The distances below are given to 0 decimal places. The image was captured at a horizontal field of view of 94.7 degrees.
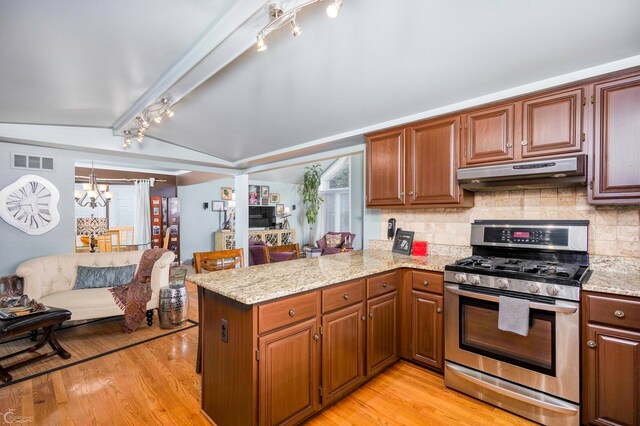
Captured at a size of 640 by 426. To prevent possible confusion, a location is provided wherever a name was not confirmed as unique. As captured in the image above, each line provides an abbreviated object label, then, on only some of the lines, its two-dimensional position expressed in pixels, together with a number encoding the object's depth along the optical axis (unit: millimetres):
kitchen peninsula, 1575
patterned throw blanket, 3303
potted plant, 8812
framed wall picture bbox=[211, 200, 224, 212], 8477
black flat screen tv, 8711
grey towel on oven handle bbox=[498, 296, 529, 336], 1841
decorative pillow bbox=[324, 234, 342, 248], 7445
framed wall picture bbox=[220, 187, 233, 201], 8641
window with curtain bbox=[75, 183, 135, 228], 7496
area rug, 2568
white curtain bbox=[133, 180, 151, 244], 7504
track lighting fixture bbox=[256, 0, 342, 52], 1322
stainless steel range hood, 1931
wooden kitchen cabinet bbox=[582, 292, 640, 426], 1604
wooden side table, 2365
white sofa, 3105
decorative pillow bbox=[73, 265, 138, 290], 3509
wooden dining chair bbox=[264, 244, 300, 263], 3317
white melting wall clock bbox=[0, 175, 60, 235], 3373
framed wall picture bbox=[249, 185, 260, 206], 8875
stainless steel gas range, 1770
